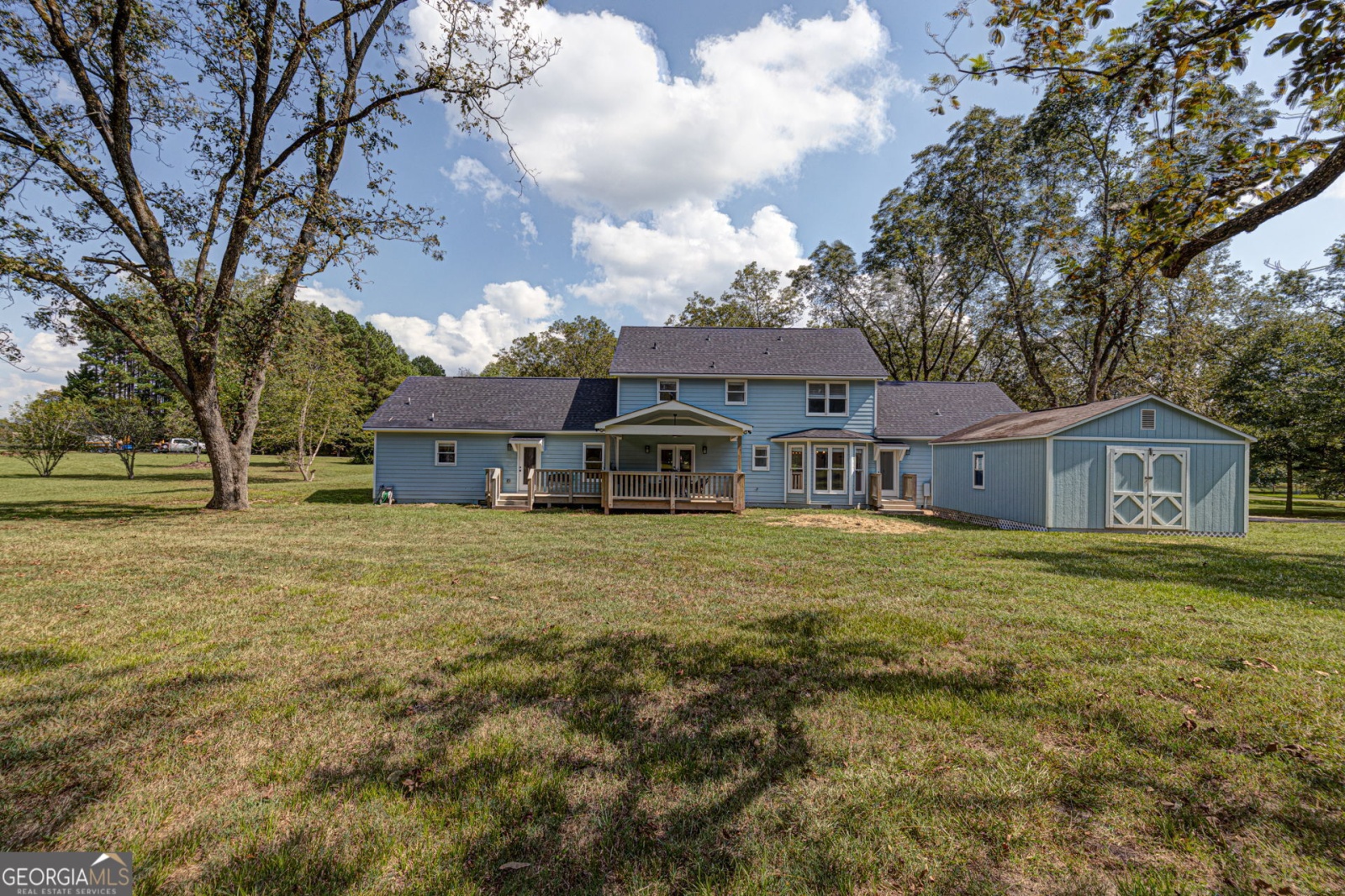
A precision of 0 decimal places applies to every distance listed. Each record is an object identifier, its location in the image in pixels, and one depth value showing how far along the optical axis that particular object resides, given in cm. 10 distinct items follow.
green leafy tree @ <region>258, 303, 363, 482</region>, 2728
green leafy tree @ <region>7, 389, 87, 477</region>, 2356
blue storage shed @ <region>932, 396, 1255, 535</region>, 1305
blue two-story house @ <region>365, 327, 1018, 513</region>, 1883
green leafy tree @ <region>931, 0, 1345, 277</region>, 356
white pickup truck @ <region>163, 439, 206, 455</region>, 5050
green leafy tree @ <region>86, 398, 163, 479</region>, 2373
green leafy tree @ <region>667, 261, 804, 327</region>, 3531
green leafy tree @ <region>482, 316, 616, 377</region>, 4162
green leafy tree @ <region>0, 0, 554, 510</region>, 1168
